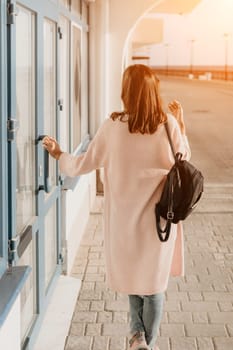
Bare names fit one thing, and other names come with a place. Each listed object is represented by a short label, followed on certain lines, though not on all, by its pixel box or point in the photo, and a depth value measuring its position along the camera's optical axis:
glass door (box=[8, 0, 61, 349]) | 3.42
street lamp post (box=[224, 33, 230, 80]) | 66.50
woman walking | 3.51
